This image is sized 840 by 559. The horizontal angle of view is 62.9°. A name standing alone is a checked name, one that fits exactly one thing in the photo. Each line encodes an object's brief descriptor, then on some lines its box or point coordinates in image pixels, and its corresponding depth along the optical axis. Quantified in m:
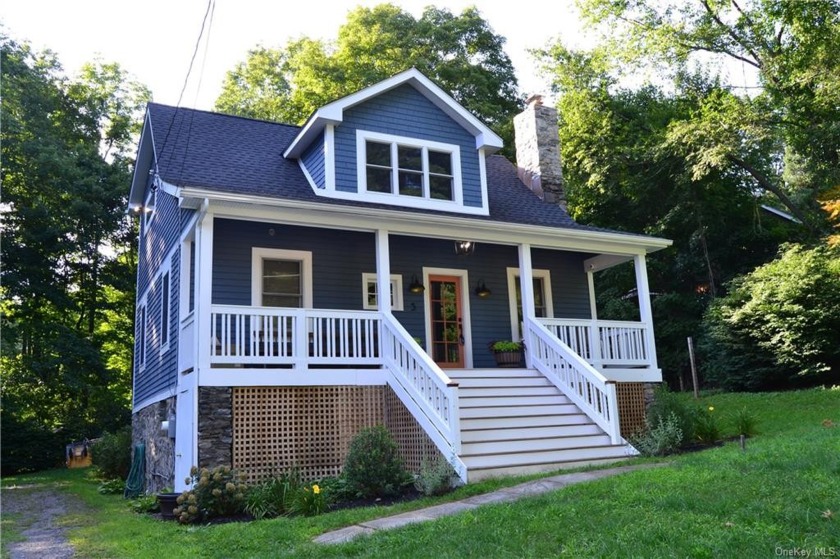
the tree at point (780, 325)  16.47
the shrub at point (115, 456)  16.61
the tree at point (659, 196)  23.03
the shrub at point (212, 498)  7.96
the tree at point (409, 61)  27.11
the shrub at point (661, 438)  9.73
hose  13.19
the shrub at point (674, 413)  10.45
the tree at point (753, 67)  20.52
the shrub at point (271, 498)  7.84
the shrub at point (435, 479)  7.81
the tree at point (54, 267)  22.06
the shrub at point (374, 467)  8.31
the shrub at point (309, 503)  7.66
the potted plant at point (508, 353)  12.84
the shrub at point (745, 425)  11.03
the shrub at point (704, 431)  10.58
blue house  9.48
